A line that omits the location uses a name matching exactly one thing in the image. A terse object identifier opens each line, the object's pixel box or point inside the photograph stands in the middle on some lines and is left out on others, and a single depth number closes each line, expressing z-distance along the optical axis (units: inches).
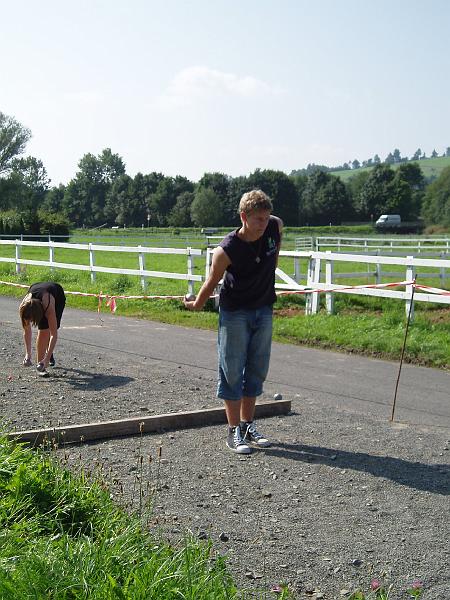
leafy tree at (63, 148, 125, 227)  5187.0
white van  3410.4
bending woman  358.3
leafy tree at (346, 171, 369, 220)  4478.3
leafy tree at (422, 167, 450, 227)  3860.7
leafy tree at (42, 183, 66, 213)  5241.6
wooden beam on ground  244.4
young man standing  242.8
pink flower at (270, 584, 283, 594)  153.8
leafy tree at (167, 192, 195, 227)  4254.4
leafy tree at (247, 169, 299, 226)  4234.7
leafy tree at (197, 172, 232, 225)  4116.6
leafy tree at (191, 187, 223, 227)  3998.5
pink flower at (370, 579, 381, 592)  153.9
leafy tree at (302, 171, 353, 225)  4296.3
